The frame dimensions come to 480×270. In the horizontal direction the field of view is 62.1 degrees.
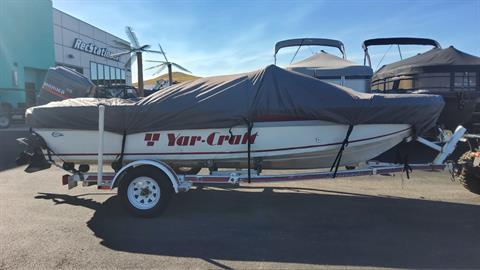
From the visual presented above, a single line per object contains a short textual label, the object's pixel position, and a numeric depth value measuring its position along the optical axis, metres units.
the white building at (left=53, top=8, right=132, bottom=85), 32.53
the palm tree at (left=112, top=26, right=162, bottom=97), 32.62
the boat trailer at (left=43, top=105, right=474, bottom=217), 5.62
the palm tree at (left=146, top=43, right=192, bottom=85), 38.11
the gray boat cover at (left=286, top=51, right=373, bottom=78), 11.28
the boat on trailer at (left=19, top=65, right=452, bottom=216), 5.62
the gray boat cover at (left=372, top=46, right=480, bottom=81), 8.41
